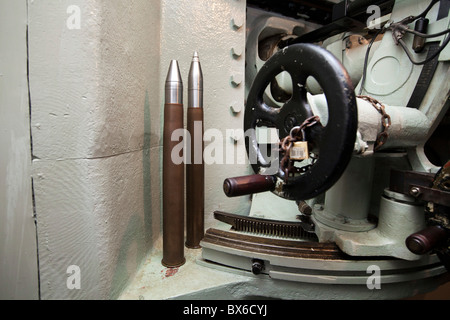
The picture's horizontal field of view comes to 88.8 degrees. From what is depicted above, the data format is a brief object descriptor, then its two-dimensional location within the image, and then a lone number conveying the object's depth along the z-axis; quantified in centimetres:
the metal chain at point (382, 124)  67
